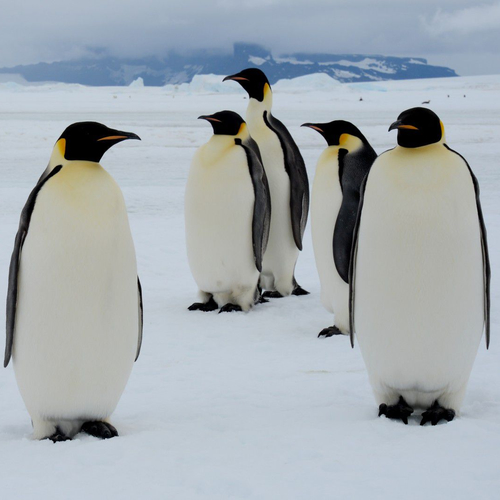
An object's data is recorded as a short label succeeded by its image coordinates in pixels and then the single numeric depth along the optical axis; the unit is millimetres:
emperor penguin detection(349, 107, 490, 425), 5387
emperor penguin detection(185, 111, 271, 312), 9898
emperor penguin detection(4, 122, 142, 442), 5129
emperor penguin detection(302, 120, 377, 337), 8320
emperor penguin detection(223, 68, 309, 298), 10906
